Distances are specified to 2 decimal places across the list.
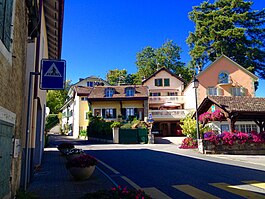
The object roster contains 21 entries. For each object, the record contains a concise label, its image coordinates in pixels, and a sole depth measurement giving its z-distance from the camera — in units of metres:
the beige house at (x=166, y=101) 38.38
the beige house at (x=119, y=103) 38.03
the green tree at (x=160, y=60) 57.00
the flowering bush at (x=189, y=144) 22.48
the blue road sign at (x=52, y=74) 6.04
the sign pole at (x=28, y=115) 5.80
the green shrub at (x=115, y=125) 31.83
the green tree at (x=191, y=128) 22.09
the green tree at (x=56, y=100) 58.47
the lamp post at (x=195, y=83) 18.78
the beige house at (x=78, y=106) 44.62
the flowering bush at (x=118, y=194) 3.64
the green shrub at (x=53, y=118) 54.28
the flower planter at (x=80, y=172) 8.31
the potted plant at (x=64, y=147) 15.91
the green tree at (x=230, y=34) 46.72
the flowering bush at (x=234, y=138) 18.58
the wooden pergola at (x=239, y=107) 19.97
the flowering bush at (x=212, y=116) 20.52
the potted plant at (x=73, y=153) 11.49
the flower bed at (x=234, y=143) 18.48
